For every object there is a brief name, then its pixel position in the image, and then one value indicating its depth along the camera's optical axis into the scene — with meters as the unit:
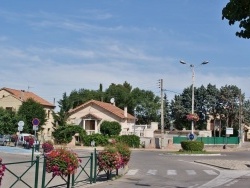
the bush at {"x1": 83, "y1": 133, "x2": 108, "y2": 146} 57.25
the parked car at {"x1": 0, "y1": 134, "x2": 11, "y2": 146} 53.51
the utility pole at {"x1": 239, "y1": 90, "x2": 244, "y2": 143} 62.93
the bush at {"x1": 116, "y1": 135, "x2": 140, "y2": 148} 57.44
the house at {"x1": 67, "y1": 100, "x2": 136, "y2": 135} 70.88
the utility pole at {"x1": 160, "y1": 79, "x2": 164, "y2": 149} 53.78
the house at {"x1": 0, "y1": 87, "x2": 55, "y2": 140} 77.38
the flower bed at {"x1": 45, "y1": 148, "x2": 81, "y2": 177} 13.77
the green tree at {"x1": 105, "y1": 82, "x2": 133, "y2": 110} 104.12
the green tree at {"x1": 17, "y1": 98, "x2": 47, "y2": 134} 69.06
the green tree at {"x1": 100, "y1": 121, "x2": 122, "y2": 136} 66.69
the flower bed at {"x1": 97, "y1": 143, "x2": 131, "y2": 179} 17.86
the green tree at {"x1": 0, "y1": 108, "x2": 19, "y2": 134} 62.26
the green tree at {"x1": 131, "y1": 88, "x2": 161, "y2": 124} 100.06
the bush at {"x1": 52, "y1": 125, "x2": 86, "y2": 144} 59.72
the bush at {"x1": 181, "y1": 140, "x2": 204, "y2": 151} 44.50
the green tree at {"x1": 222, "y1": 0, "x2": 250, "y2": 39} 10.03
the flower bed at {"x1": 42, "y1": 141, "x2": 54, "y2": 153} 34.18
